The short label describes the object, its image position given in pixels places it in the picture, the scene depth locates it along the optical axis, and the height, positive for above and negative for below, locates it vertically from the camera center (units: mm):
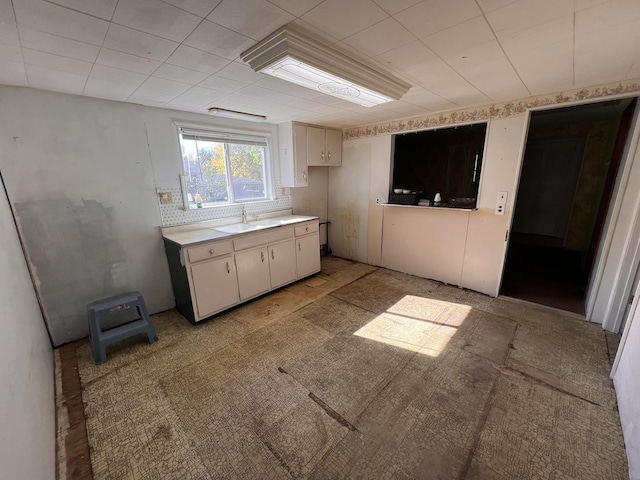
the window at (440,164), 3408 +252
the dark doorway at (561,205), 3145 -440
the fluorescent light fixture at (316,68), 1350 +702
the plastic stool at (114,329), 2100 -1241
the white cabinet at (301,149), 3574 +468
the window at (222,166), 2961 +200
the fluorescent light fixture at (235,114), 2730 +766
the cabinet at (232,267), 2559 -952
